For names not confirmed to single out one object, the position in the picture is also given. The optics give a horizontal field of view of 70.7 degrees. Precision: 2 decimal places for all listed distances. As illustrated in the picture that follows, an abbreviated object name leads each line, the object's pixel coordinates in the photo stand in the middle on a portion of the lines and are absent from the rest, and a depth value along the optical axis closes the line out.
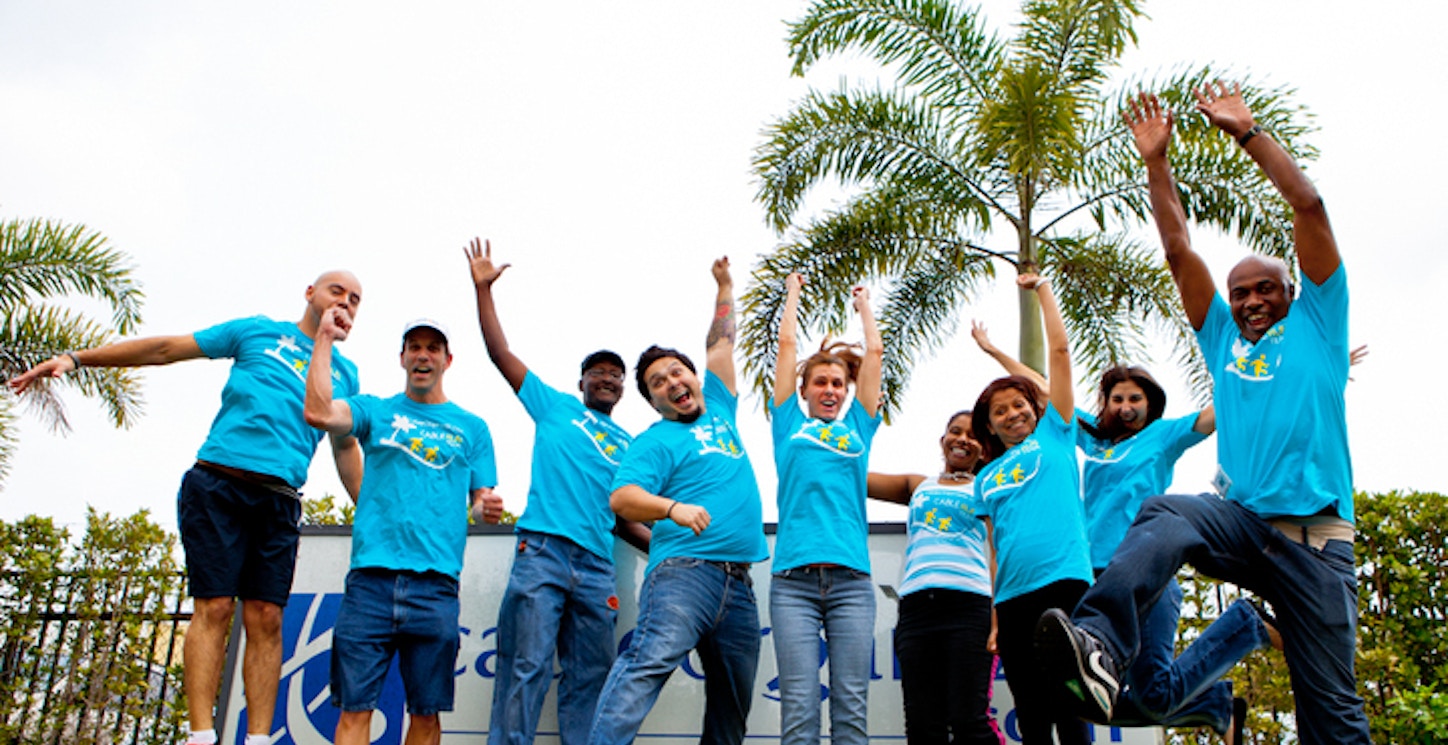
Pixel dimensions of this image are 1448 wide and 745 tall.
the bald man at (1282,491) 2.97
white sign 5.04
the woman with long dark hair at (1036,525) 3.99
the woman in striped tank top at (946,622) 4.00
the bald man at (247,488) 4.14
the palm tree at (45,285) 11.71
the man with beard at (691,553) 4.00
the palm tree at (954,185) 10.00
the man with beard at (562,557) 4.43
